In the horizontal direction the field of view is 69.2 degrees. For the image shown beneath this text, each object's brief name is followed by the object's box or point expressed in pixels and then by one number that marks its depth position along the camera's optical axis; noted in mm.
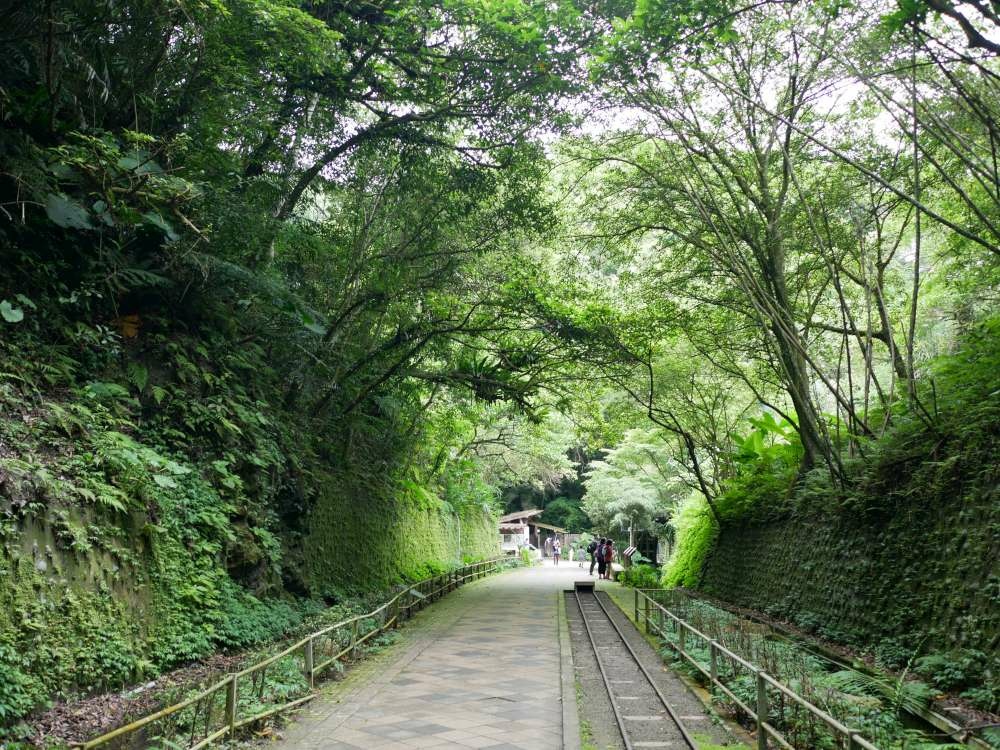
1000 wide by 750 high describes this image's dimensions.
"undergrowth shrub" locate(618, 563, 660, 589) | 22741
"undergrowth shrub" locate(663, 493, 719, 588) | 20781
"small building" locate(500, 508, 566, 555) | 47469
